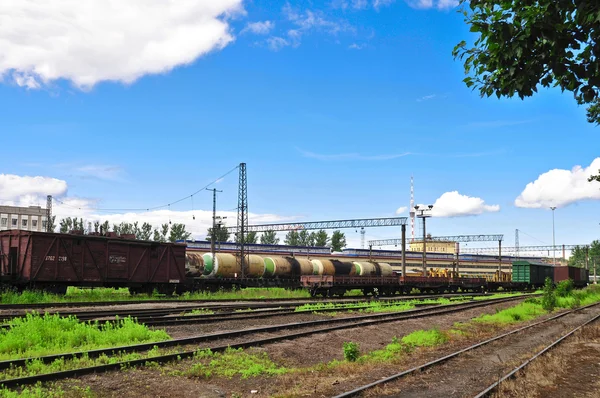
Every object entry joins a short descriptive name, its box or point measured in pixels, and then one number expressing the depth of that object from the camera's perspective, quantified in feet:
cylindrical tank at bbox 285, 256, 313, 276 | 155.12
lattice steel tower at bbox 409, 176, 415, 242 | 473.26
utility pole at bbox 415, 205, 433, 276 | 199.52
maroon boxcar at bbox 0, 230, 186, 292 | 79.97
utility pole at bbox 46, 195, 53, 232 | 226.44
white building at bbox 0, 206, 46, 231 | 456.45
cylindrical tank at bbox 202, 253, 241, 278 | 140.67
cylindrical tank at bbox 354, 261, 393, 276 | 164.04
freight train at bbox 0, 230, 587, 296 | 80.43
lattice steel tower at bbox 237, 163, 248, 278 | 147.41
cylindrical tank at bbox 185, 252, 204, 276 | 132.16
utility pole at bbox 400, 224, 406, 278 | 165.58
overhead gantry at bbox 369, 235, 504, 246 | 301.96
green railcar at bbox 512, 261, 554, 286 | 184.55
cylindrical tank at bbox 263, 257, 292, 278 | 151.74
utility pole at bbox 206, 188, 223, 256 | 190.22
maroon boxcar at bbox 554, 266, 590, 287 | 200.54
